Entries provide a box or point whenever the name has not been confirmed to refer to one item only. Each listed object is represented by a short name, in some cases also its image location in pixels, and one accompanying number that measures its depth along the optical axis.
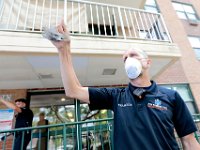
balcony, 3.60
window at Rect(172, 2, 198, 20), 12.34
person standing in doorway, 4.93
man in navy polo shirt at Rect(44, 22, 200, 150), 1.26
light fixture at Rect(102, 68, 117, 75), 4.87
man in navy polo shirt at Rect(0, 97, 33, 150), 4.00
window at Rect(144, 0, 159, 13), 11.05
